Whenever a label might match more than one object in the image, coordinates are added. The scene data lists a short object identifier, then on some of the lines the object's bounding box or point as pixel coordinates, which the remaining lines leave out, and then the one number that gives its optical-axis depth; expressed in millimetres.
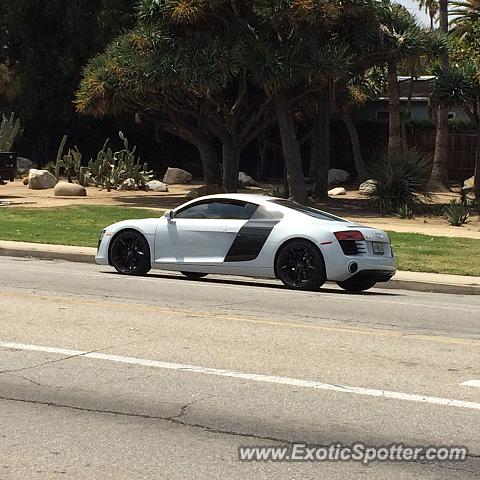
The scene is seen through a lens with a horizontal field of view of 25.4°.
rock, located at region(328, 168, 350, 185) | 46094
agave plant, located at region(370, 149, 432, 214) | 31812
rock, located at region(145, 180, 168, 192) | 40050
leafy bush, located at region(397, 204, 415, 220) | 30797
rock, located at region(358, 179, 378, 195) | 39256
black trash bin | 33438
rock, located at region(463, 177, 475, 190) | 42269
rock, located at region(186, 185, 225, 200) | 34750
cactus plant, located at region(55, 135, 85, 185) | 40094
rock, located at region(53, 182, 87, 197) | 35375
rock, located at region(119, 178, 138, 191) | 38781
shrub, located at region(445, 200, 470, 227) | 28938
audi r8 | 15102
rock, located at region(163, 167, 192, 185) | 45000
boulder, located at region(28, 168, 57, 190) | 38938
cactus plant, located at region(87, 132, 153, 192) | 38594
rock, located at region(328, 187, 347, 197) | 40816
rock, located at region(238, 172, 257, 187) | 44688
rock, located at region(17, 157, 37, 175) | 45781
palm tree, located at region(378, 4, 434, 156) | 32812
